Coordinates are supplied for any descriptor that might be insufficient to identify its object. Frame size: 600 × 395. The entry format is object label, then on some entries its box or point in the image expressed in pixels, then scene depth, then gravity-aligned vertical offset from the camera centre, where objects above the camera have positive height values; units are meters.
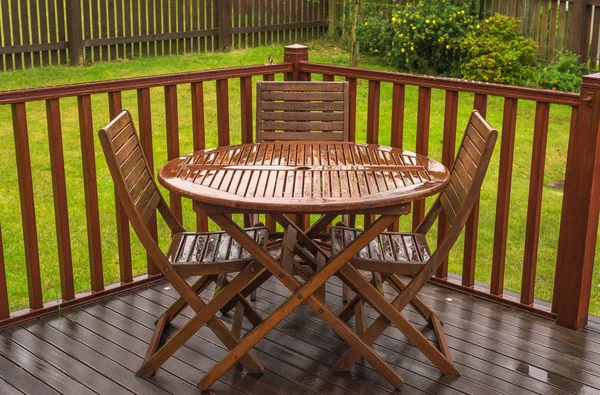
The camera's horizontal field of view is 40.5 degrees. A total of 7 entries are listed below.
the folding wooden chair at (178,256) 3.42 -1.24
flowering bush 10.01 -0.73
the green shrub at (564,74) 9.29 -1.11
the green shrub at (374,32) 10.83 -0.78
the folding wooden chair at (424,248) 3.46 -1.23
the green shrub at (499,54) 9.44 -0.90
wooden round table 3.32 -0.89
